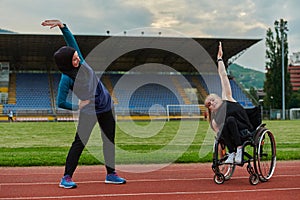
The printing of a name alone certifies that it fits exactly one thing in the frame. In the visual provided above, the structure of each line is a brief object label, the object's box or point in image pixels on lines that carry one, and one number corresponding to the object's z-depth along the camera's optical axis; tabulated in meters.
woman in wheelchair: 6.03
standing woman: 5.45
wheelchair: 6.06
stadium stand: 44.78
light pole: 59.59
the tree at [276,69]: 57.25
